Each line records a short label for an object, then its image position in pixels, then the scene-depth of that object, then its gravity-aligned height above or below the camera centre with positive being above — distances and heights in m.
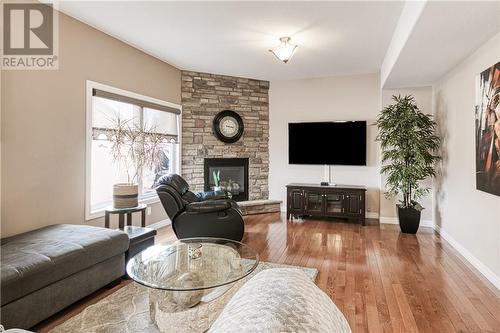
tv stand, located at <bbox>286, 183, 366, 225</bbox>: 4.89 -0.64
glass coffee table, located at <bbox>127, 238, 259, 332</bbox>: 1.81 -0.76
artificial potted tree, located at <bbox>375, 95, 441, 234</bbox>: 4.18 +0.23
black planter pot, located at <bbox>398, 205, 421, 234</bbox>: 4.27 -0.83
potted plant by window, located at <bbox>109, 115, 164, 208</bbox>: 3.26 +0.19
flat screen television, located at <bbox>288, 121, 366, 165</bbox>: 5.20 +0.45
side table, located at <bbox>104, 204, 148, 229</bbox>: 3.19 -0.54
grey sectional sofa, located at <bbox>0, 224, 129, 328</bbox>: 1.78 -0.76
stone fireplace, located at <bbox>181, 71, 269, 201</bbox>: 5.30 +0.73
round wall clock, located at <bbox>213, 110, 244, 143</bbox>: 5.51 +0.79
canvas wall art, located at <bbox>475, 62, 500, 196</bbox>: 2.62 +0.37
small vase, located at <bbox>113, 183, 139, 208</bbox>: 3.23 -0.36
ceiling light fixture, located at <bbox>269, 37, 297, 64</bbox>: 3.72 +1.57
